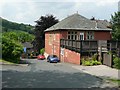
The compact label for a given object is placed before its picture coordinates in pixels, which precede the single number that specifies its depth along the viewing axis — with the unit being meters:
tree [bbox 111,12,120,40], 14.99
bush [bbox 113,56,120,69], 12.70
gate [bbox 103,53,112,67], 13.69
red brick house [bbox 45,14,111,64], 22.65
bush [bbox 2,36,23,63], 16.20
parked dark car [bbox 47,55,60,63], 21.25
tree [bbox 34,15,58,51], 33.25
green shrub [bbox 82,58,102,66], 15.19
